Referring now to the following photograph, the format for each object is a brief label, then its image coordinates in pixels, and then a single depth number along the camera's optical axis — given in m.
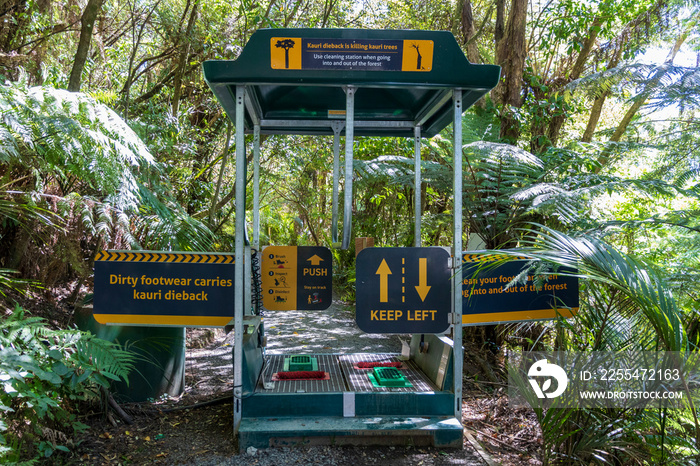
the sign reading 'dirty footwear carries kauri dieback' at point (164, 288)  3.71
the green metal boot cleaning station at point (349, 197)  3.33
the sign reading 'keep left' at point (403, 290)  3.57
